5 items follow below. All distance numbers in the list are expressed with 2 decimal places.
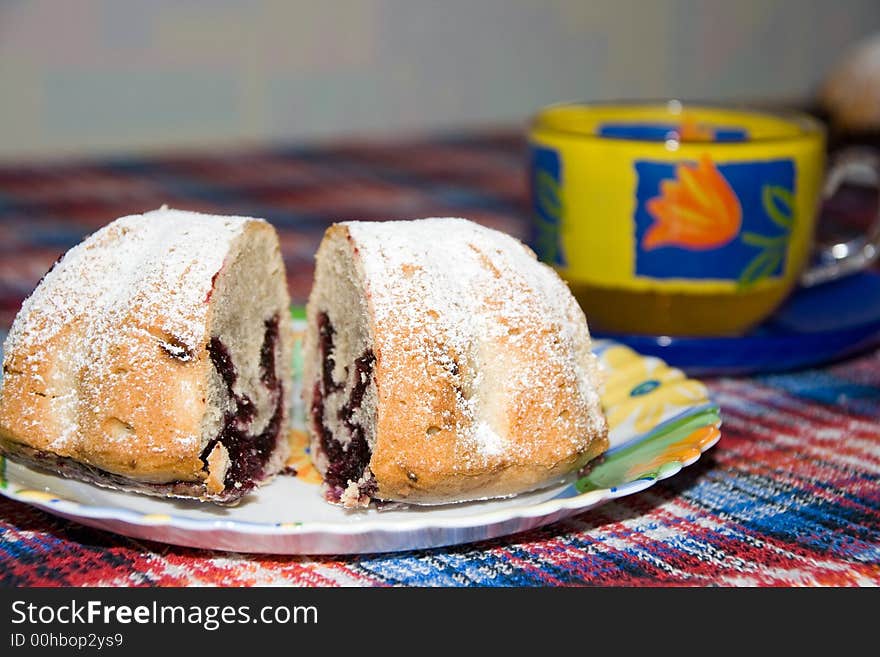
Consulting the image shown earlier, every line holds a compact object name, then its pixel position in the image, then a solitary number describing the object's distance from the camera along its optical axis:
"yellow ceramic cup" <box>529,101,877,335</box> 0.44
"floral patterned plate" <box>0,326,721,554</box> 0.34
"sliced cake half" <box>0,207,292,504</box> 0.36
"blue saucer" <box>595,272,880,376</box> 0.43
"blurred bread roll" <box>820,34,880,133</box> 0.65
